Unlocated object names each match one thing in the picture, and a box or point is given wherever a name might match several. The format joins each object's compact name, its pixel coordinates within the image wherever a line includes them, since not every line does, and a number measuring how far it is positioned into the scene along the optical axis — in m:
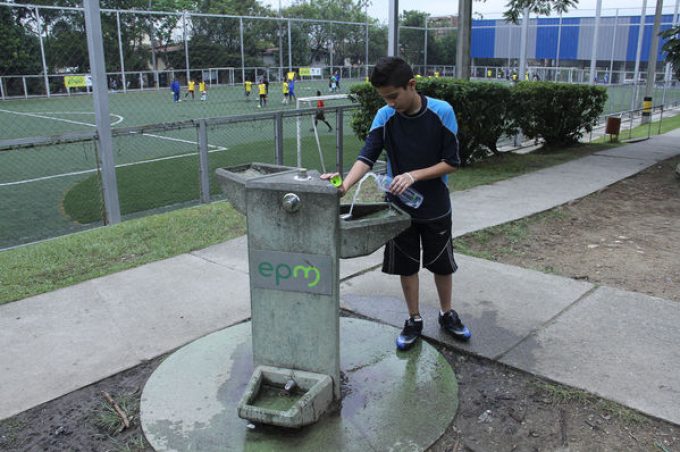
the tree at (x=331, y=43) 31.11
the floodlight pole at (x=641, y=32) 26.53
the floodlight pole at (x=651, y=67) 19.42
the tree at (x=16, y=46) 16.28
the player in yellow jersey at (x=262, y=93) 23.53
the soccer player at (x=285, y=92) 26.19
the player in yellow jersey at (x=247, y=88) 24.69
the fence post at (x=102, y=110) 6.72
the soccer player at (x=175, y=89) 23.17
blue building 47.97
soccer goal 9.51
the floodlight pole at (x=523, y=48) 15.53
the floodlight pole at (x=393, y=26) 10.81
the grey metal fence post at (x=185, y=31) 20.14
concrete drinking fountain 2.78
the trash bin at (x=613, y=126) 14.38
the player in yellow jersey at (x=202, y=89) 24.39
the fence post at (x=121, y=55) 17.26
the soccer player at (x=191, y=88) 23.72
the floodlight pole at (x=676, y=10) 31.47
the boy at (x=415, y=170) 3.13
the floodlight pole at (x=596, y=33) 20.05
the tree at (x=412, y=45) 40.66
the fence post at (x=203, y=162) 7.79
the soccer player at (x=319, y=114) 8.64
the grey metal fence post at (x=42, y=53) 15.76
